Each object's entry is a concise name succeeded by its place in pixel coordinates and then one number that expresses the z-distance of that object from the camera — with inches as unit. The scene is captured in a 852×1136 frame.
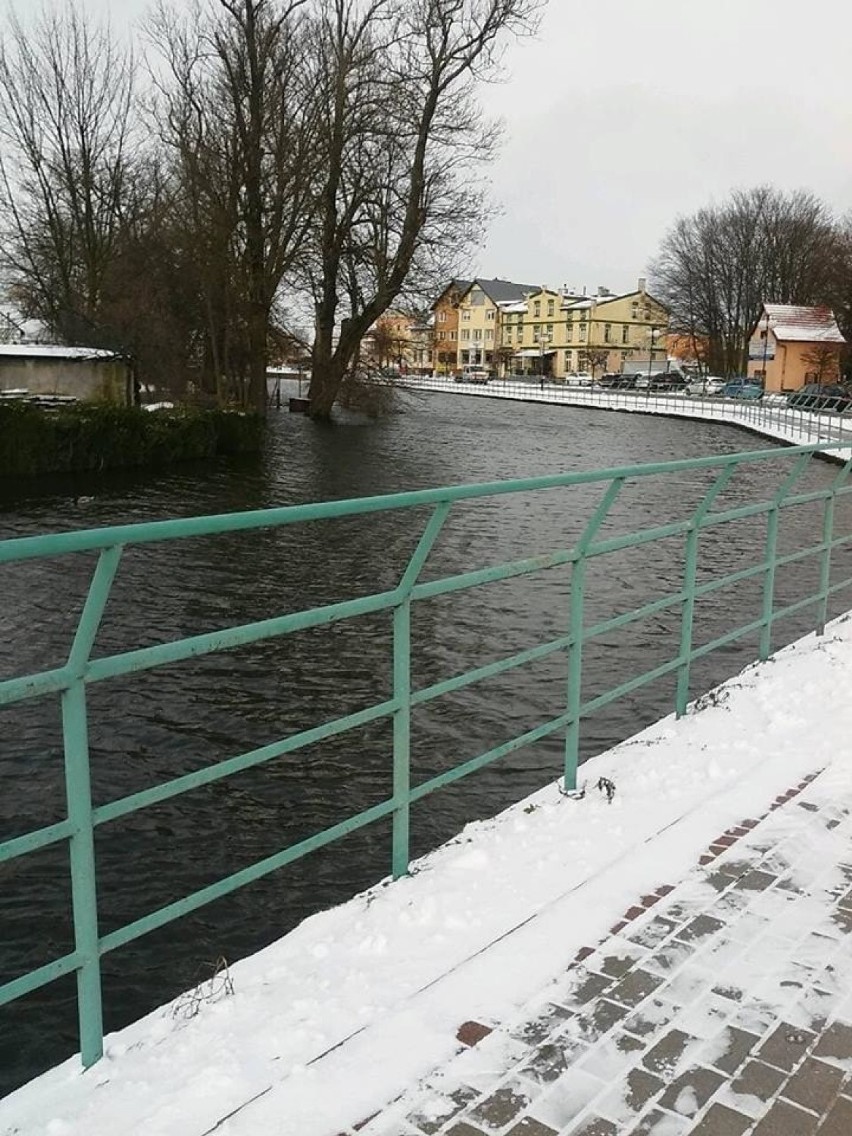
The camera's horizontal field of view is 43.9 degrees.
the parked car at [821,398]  1828.7
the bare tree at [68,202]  1499.8
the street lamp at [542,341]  4072.6
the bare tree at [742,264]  3154.5
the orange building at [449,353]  4667.8
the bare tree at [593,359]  3777.1
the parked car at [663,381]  2827.3
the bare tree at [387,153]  1246.9
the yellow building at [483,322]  4761.3
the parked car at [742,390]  2231.8
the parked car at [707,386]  2559.1
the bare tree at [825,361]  2586.1
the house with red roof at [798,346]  2605.8
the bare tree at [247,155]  1151.0
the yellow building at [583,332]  4271.7
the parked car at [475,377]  3531.3
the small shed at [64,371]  1048.8
